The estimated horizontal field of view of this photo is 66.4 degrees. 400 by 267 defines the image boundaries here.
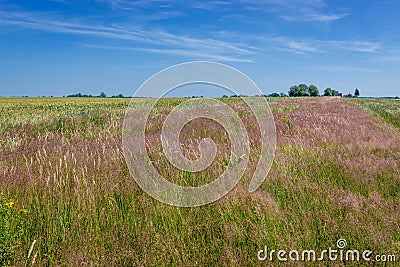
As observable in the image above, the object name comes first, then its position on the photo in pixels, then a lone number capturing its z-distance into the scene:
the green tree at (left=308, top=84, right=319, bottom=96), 154.38
